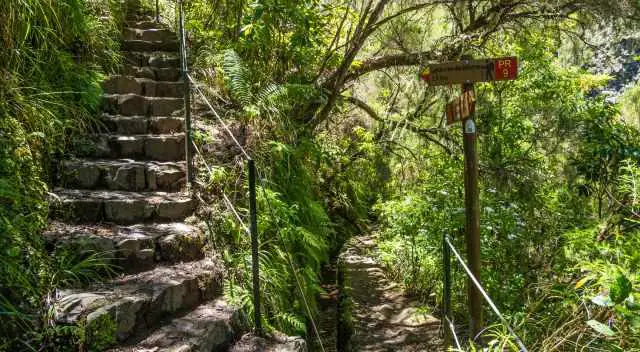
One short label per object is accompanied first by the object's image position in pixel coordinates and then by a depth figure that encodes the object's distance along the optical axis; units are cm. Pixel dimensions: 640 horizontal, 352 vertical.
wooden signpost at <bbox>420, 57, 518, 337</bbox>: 293
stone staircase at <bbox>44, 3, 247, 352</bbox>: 239
